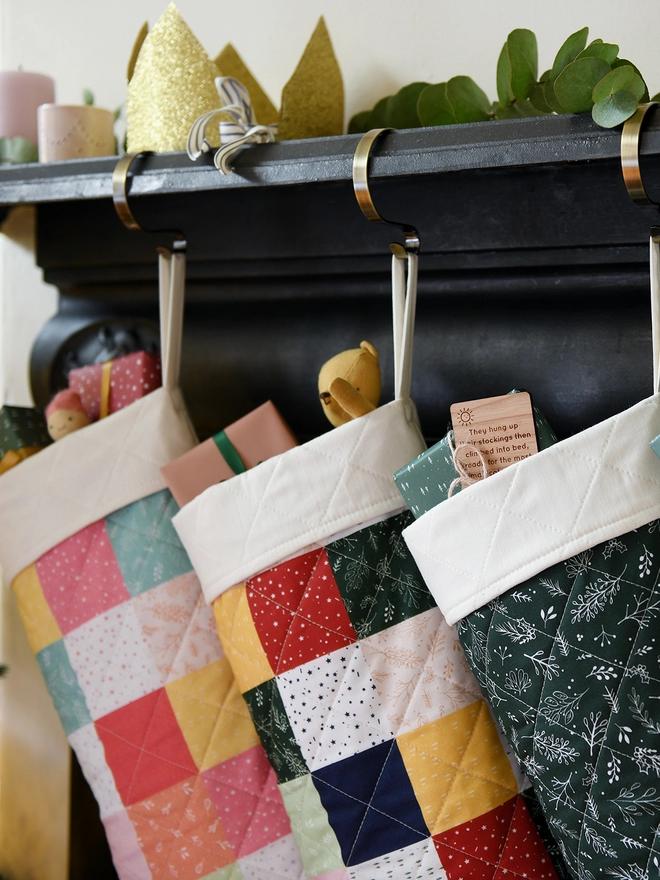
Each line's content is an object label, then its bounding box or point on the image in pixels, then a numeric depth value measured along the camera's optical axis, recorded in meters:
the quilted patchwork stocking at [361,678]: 0.72
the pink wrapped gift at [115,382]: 0.93
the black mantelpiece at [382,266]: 0.75
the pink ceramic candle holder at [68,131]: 0.94
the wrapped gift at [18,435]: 0.95
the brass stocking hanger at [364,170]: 0.70
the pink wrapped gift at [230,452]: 0.83
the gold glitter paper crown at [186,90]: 0.85
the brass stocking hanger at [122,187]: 0.82
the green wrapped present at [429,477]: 0.69
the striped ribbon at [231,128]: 0.76
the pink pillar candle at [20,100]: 1.02
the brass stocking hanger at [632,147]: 0.60
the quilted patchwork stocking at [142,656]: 0.86
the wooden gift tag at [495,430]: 0.67
